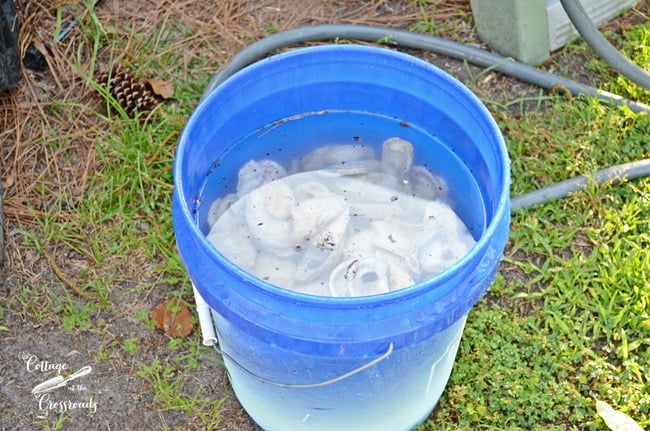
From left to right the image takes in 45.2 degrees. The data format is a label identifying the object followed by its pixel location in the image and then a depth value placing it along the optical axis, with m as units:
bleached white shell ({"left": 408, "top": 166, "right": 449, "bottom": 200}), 1.69
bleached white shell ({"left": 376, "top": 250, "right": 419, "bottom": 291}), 1.47
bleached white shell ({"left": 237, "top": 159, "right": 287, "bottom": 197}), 1.68
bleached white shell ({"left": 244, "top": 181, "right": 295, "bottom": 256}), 1.61
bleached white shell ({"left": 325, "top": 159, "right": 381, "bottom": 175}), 1.76
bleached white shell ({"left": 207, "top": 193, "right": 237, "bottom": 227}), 1.61
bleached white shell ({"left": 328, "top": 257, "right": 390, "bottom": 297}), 1.47
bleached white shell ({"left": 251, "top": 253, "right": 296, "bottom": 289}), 1.53
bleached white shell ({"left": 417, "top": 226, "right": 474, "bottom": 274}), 1.53
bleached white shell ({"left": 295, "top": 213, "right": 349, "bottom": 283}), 1.53
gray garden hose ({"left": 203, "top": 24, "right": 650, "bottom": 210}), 2.34
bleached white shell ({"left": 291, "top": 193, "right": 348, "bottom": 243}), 1.61
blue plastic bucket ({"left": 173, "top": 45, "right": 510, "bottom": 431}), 1.28
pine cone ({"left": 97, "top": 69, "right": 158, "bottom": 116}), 2.30
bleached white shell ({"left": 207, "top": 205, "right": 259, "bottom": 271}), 1.55
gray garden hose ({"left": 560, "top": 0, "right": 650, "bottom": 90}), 2.22
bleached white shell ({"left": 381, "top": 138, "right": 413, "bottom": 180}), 1.70
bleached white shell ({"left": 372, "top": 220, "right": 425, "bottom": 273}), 1.56
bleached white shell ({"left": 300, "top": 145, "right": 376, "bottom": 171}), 1.76
